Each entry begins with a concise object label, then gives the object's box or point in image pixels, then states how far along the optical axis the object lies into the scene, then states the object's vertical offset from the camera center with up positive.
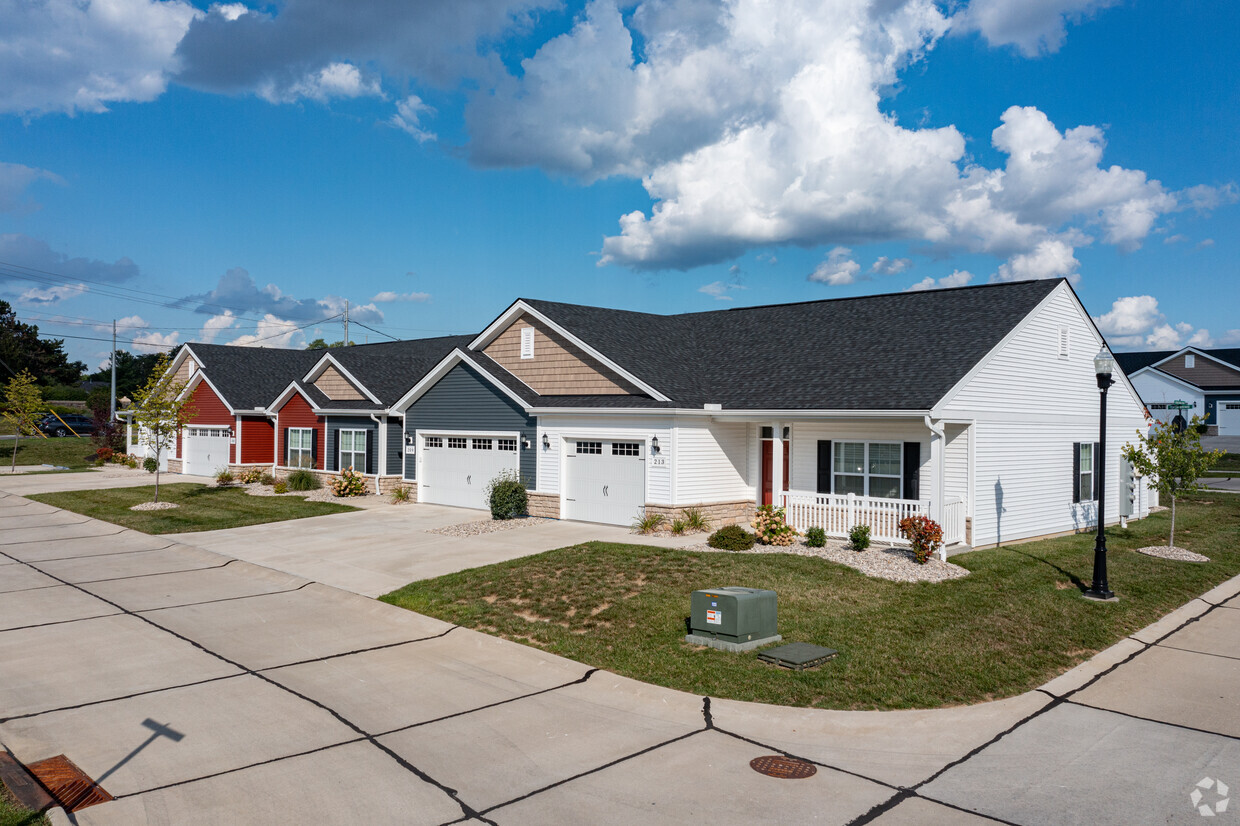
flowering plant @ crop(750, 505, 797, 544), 18.30 -2.24
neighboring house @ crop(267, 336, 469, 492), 29.56 +0.53
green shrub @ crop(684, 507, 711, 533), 20.50 -2.30
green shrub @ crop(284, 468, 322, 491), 31.41 -2.04
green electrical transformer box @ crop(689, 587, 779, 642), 11.04 -2.54
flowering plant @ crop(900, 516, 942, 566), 16.14 -2.12
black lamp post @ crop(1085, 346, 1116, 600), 14.36 -1.97
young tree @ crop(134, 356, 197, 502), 27.91 +0.67
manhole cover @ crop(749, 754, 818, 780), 7.35 -3.11
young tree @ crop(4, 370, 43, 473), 39.78 +1.09
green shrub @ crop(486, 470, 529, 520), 22.92 -2.00
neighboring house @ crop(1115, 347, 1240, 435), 61.59 +3.58
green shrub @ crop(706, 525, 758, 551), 17.75 -2.41
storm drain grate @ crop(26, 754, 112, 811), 6.68 -3.05
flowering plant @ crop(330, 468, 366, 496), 29.19 -2.04
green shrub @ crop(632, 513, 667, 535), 20.36 -2.37
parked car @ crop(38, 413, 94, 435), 60.75 +0.18
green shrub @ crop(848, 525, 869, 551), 17.34 -2.30
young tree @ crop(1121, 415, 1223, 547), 18.84 -0.67
